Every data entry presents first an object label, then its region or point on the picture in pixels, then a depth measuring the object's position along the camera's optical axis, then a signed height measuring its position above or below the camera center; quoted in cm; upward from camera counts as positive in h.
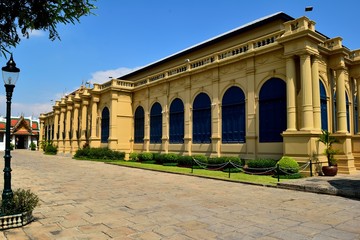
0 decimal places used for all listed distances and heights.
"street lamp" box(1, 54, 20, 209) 653 +36
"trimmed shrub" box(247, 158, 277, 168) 1577 -155
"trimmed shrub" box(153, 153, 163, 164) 2374 -183
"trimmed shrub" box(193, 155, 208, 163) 1964 -155
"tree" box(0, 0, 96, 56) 531 +239
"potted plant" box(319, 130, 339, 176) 1474 -92
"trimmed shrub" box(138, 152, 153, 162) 2544 -182
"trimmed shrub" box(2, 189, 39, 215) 637 -157
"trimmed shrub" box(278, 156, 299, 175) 1433 -152
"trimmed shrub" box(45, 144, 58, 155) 4319 -206
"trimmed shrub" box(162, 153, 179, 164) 2233 -173
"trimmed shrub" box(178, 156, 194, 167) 2082 -185
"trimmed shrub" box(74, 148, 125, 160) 2828 -179
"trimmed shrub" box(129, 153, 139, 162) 2730 -198
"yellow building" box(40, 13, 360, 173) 1580 +274
